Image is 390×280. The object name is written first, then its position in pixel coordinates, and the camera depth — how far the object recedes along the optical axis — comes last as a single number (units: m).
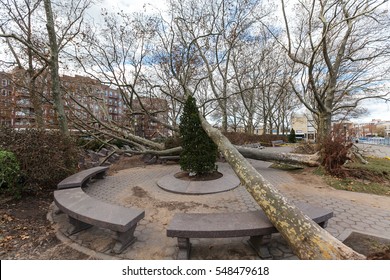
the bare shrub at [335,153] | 5.69
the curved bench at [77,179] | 3.75
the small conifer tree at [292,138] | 27.84
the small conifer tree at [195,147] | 5.48
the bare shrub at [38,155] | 3.92
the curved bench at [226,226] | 2.10
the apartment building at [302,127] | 48.35
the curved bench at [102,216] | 2.30
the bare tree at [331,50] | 7.48
